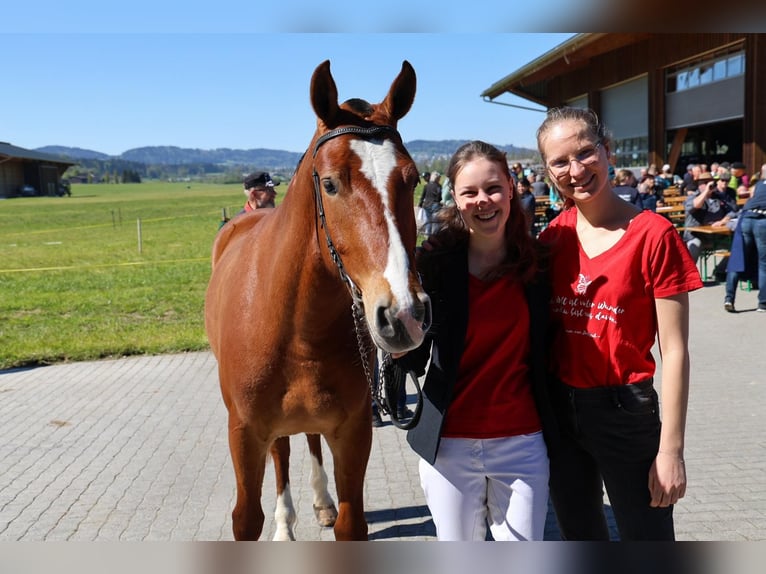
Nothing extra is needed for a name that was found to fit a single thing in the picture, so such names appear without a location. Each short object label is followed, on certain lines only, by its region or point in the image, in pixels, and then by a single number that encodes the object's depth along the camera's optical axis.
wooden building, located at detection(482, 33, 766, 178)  14.86
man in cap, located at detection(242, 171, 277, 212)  6.11
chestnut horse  1.97
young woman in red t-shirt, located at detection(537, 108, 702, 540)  1.96
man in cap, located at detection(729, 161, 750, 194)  13.46
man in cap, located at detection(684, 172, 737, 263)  11.73
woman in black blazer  2.14
